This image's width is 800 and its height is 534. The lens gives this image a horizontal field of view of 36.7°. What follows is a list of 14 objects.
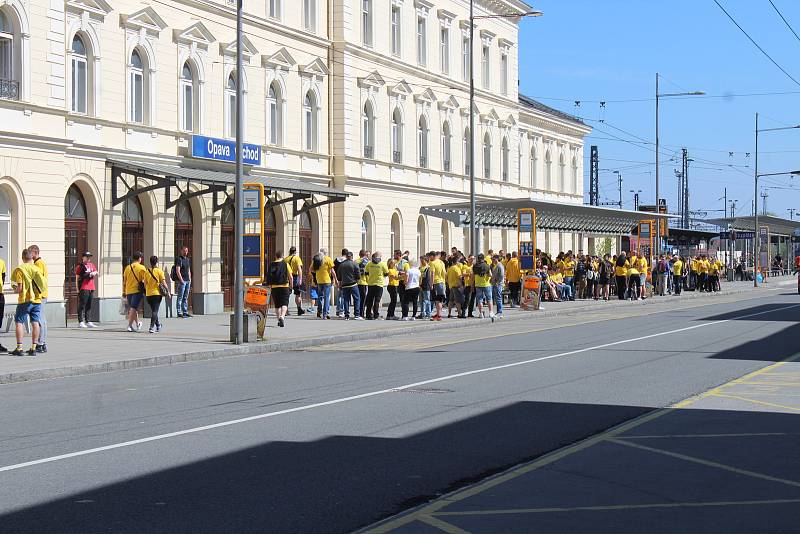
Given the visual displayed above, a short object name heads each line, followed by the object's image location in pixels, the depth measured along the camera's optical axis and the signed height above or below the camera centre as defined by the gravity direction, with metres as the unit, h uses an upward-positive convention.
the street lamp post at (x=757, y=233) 67.12 +1.52
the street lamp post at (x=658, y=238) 51.78 +0.92
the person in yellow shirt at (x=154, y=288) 25.33 -0.55
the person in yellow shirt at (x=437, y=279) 32.56 -0.50
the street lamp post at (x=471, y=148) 36.02 +3.44
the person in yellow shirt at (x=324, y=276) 31.38 -0.39
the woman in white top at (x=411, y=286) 32.31 -0.68
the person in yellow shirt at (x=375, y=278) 31.83 -0.45
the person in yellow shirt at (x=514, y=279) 39.91 -0.63
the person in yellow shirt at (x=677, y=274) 53.12 -0.65
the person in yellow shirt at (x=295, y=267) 31.28 -0.15
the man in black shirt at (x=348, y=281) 31.41 -0.53
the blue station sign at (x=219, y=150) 33.35 +3.21
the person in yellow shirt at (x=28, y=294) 19.67 -0.51
